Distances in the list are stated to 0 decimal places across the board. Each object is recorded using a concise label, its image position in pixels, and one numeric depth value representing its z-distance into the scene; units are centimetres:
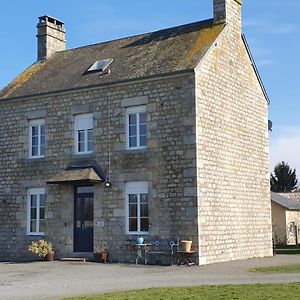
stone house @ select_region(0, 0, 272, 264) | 1914
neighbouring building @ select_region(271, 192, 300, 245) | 4166
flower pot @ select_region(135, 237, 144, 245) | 1905
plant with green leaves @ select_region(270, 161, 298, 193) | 6228
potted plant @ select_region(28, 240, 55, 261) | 2095
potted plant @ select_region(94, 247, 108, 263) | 1977
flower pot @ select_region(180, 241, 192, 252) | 1819
